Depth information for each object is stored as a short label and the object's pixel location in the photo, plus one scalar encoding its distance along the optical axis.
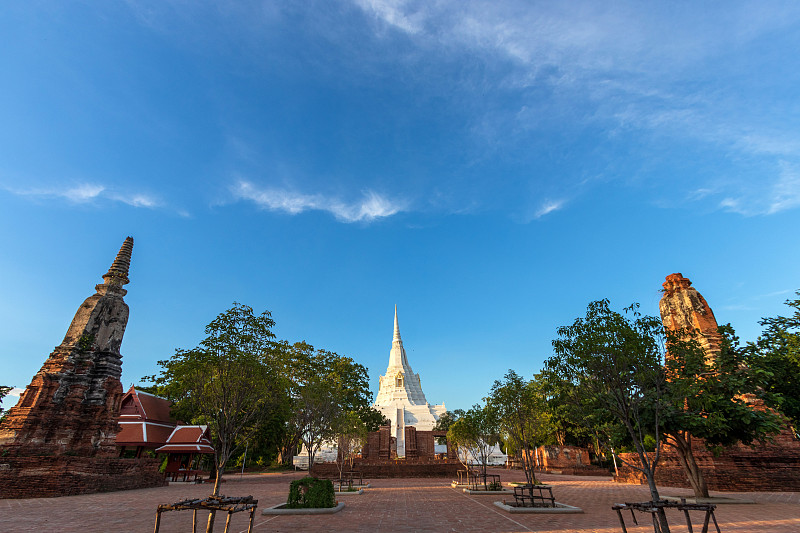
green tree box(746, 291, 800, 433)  17.94
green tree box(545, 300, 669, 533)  9.90
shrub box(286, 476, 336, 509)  14.87
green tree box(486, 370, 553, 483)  19.31
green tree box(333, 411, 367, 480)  23.95
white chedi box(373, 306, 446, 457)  76.44
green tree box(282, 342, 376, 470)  21.53
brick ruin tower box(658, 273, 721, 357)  22.73
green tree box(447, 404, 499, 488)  21.89
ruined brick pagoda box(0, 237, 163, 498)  19.77
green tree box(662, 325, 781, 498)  15.66
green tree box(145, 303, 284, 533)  12.02
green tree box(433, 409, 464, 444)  68.01
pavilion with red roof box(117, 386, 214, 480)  29.95
